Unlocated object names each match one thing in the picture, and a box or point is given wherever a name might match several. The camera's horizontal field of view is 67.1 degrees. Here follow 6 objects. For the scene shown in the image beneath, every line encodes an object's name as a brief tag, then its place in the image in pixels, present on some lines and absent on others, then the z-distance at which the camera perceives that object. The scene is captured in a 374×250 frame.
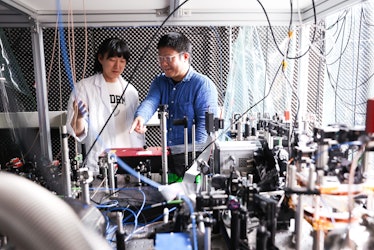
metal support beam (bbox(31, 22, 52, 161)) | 2.13
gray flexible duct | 0.51
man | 1.95
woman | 2.06
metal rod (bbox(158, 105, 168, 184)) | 1.35
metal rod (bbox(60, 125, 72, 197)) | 1.01
